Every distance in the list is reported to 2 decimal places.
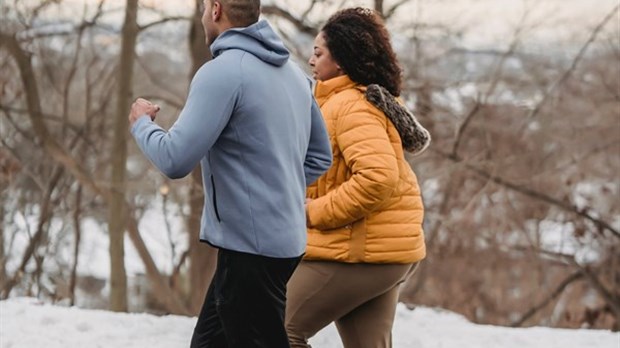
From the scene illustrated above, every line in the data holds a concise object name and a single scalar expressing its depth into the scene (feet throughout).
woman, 22.40
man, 17.79
